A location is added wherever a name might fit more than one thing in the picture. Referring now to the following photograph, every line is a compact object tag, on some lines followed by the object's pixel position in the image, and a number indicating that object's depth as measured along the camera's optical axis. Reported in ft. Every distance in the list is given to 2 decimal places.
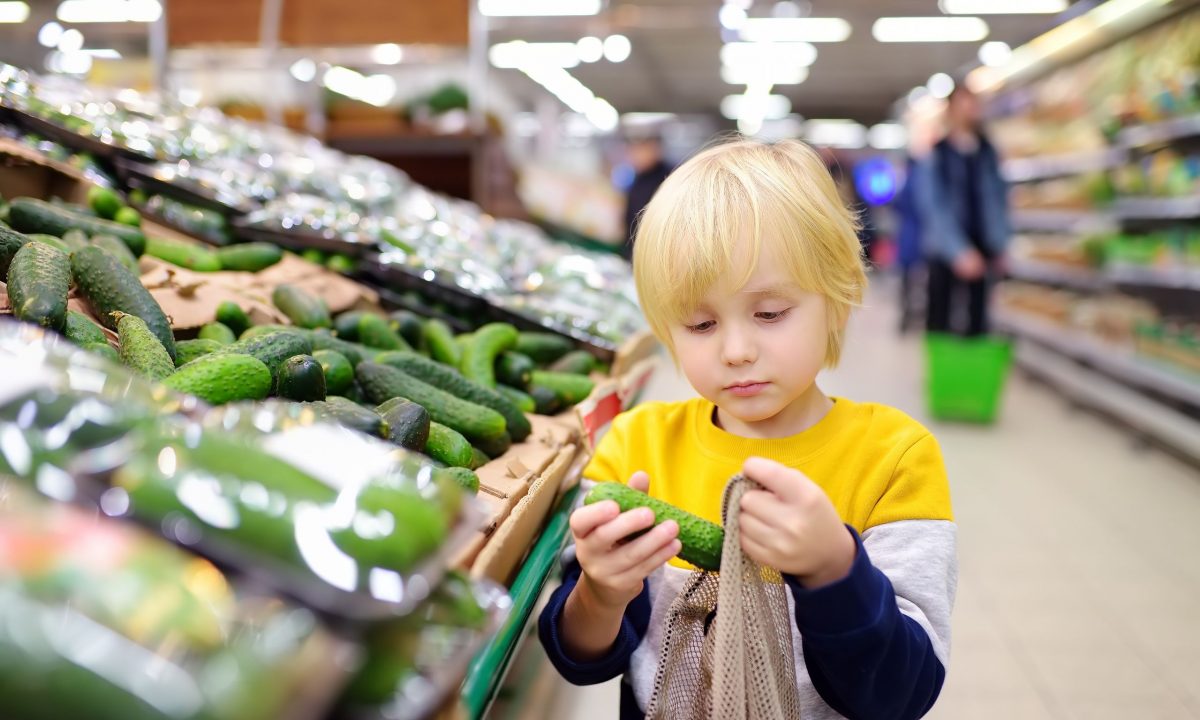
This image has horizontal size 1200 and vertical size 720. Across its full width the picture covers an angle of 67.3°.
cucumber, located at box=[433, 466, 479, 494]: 3.98
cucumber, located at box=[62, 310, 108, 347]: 4.15
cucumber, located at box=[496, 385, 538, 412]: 6.38
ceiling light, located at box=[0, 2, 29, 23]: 17.21
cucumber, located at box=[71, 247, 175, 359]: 4.70
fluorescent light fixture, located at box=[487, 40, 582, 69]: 43.86
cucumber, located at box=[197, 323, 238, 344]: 5.33
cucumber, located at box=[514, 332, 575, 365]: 7.66
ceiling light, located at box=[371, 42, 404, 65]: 18.11
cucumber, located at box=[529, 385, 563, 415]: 6.66
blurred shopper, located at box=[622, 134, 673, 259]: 24.07
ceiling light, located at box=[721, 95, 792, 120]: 66.64
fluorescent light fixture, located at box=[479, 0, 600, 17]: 25.96
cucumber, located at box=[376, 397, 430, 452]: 4.17
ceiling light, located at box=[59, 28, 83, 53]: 14.86
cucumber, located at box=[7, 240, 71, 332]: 3.99
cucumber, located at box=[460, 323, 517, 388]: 6.45
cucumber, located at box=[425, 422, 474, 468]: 4.60
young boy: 2.90
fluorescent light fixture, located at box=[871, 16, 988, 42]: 37.40
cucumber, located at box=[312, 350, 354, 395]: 4.97
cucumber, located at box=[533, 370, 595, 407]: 6.86
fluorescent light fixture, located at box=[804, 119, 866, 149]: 78.07
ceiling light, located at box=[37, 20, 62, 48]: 14.61
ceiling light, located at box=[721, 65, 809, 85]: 51.67
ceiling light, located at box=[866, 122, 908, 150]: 80.18
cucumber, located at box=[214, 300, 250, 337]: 5.71
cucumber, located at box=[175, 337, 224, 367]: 4.75
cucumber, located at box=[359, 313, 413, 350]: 6.56
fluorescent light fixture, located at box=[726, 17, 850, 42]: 37.11
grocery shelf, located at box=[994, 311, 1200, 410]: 16.17
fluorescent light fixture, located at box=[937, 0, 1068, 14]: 30.83
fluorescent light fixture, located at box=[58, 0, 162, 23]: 14.32
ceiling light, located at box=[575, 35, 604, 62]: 42.72
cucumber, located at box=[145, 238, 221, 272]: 6.89
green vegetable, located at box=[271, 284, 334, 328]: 6.36
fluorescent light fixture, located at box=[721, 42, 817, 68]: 43.50
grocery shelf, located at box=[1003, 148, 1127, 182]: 21.91
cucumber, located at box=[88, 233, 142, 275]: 5.79
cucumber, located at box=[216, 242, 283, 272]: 7.31
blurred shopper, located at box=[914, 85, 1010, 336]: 18.45
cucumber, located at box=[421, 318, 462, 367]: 6.81
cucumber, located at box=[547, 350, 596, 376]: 7.55
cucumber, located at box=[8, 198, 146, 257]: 5.89
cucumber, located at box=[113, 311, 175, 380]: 3.97
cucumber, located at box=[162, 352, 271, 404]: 3.60
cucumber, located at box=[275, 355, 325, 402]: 4.24
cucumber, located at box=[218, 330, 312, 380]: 4.28
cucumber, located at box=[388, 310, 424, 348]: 7.06
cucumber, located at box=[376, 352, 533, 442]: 5.60
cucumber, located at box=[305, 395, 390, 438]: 3.92
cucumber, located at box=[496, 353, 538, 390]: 6.73
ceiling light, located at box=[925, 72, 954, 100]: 52.60
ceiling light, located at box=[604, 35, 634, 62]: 43.80
